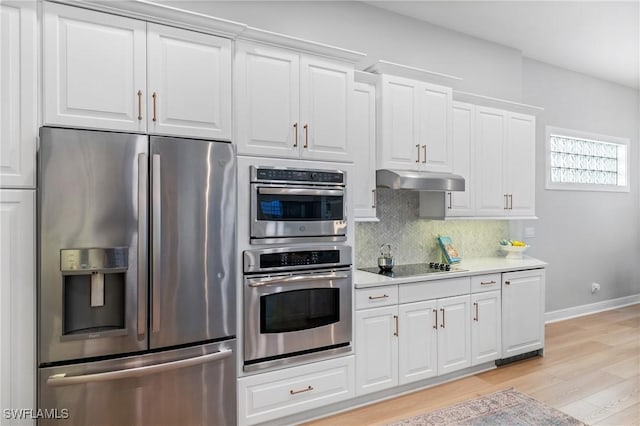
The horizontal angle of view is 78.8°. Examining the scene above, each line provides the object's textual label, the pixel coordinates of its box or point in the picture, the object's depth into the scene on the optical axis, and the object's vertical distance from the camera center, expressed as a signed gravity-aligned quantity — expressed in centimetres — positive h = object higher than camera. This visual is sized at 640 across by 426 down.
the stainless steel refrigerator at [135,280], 187 -35
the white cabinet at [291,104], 242 +73
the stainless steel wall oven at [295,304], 237 -59
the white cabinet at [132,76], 193 +74
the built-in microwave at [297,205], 240 +5
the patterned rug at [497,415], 259 -139
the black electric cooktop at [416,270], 309 -48
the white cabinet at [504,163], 381 +51
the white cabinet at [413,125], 319 +76
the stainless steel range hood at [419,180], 305 +27
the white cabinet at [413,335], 277 -93
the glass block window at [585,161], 503 +72
